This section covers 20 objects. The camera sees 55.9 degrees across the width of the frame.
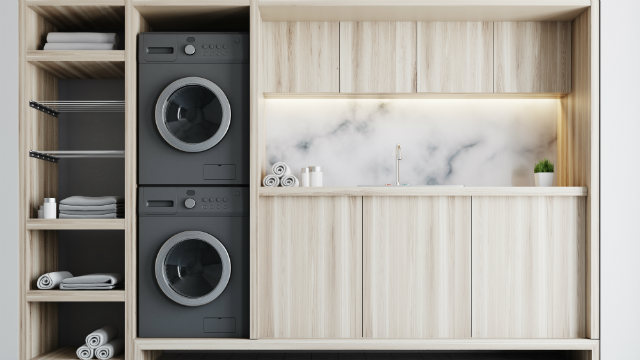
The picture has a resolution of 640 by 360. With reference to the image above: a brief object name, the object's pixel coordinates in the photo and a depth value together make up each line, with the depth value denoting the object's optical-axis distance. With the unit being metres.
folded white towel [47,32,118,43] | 3.11
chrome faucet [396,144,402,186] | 3.39
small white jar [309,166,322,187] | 3.31
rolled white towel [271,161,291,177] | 3.19
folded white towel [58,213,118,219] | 3.07
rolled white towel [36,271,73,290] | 3.03
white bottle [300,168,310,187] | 3.33
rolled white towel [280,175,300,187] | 3.15
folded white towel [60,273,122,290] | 3.04
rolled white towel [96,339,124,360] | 3.03
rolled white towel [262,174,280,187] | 3.15
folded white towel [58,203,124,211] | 3.06
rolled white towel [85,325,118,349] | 3.04
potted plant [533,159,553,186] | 3.28
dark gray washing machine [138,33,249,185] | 3.03
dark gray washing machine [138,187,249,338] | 3.02
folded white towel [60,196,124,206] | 3.07
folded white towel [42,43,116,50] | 3.10
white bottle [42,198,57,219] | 3.04
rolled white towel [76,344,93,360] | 3.04
